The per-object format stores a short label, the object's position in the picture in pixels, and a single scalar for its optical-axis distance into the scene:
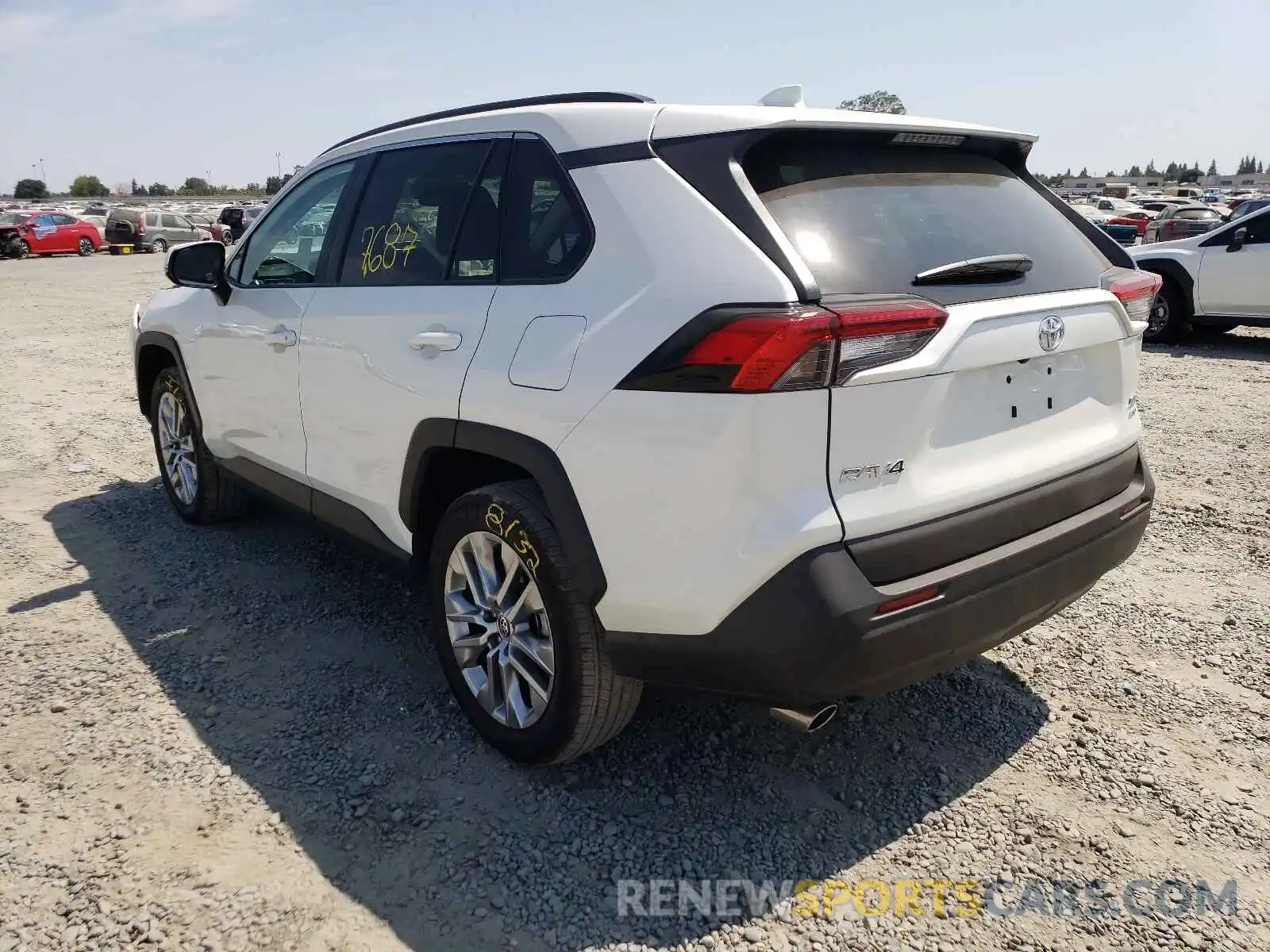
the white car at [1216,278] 9.71
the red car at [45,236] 29.44
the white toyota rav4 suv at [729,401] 2.10
